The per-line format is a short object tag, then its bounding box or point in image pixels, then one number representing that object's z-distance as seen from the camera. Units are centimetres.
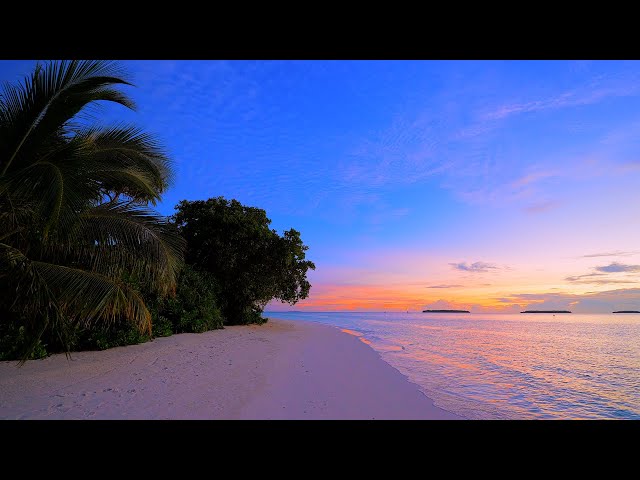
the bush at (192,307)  1416
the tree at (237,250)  1928
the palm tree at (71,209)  514
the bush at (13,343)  809
